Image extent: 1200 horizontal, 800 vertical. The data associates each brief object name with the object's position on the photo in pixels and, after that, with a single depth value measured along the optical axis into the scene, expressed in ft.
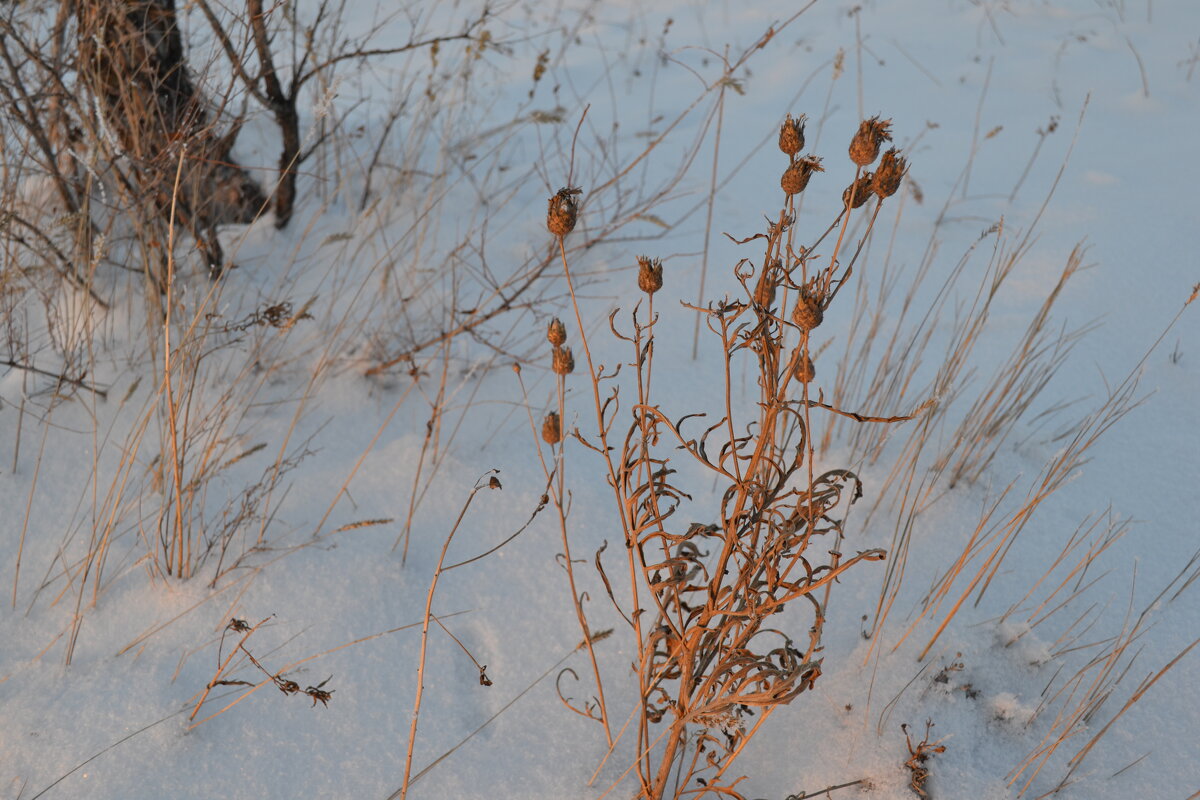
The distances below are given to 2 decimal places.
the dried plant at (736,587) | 2.63
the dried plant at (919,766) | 3.82
